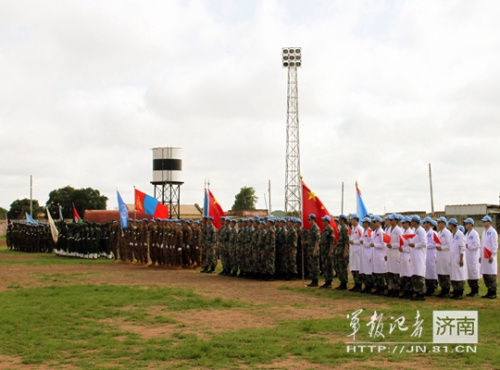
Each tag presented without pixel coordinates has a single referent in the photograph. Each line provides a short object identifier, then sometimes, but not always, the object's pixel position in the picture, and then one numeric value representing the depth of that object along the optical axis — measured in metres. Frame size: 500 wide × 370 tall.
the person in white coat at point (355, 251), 14.16
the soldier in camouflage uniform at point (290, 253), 16.75
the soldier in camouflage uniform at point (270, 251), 16.77
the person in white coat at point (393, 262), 13.22
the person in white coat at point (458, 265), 12.81
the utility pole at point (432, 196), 44.21
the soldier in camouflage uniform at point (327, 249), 14.62
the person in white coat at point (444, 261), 13.03
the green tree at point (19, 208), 90.44
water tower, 48.41
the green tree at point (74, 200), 82.25
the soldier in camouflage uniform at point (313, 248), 15.01
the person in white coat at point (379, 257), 13.55
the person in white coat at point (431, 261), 13.34
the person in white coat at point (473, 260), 13.23
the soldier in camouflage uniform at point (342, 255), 14.25
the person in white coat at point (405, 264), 12.98
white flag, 29.08
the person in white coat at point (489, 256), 12.98
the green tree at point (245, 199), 84.89
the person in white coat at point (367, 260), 13.81
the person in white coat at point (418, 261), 12.70
